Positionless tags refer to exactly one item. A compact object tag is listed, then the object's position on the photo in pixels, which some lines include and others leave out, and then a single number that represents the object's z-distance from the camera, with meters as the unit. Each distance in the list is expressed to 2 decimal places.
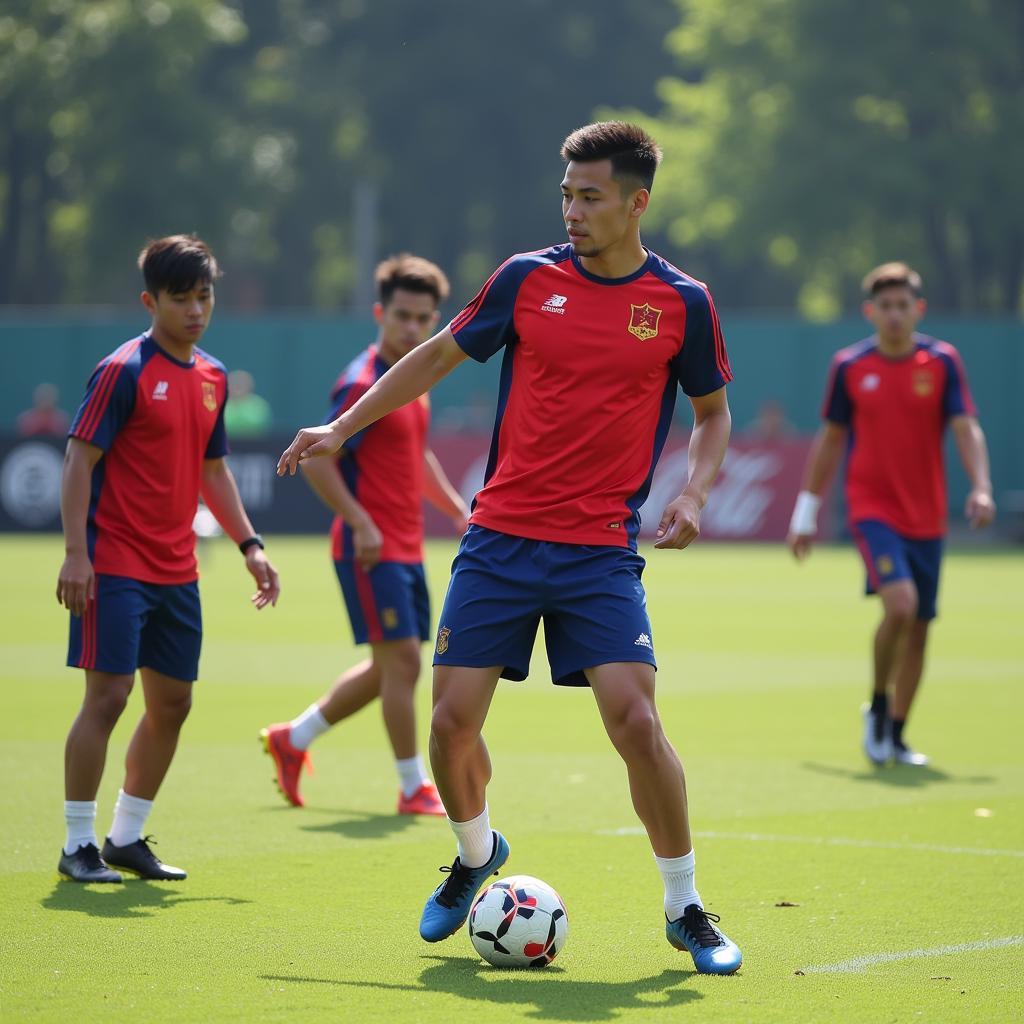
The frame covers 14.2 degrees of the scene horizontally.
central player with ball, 12.16
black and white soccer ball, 12.15
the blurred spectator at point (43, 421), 62.09
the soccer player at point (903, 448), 21.78
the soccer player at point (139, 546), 14.50
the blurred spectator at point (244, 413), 60.53
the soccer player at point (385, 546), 18.25
